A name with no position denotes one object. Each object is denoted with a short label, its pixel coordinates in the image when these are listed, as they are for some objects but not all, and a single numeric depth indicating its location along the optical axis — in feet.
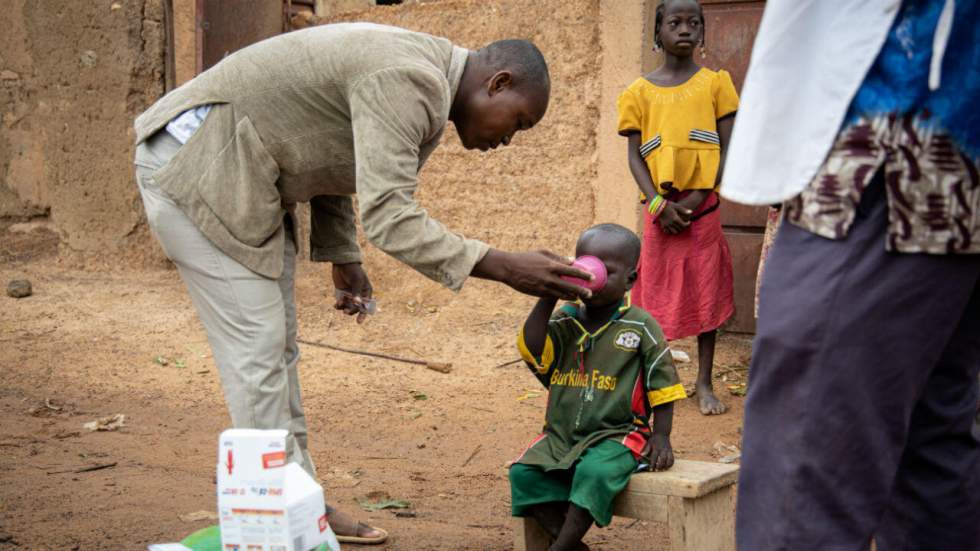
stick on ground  18.58
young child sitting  9.45
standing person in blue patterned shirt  5.20
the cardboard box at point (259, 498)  7.07
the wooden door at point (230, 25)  21.97
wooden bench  9.09
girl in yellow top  15.43
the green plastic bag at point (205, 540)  8.32
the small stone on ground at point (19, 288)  22.30
